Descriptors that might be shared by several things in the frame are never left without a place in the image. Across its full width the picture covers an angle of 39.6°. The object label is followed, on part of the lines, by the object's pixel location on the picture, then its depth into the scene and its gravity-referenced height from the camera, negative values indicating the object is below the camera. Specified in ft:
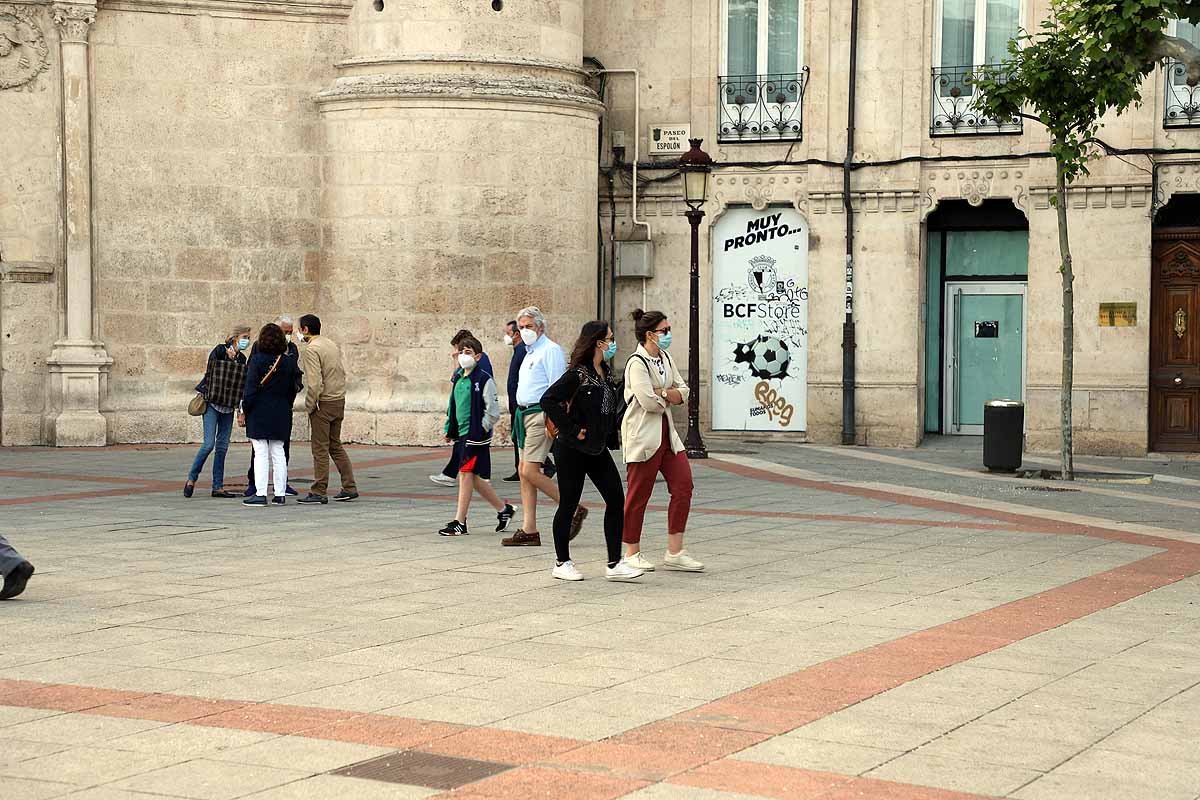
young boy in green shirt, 41.68 -1.99
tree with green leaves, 56.24 +8.69
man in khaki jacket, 50.39 -1.65
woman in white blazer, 35.37 -1.97
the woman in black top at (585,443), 34.63 -1.96
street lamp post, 66.33 +4.16
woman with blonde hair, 52.01 -1.41
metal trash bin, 62.69 -3.16
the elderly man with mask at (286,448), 50.26 -3.03
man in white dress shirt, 39.99 -1.47
